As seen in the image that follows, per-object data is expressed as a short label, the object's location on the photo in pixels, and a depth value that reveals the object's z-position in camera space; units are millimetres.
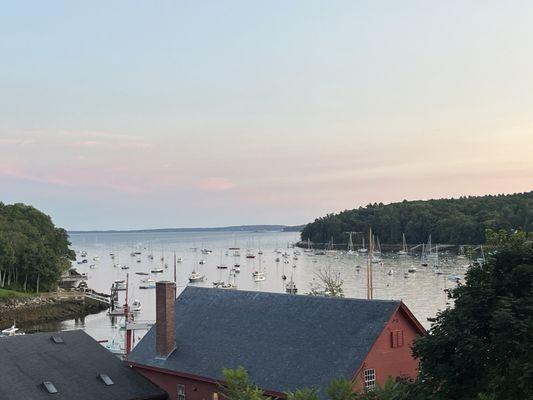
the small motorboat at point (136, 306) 83562
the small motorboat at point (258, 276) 123375
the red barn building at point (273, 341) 24250
